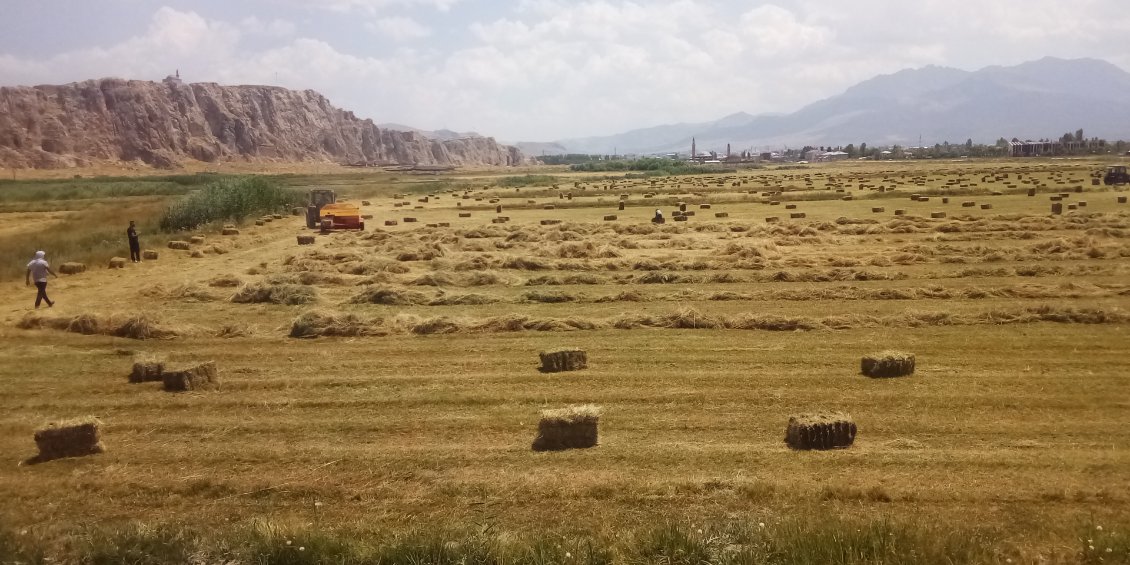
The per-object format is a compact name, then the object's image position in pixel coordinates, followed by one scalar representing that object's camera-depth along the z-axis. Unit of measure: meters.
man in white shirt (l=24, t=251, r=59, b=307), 21.08
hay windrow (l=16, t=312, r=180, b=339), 17.88
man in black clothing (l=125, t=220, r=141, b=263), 29.38
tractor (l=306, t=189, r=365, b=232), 41.72
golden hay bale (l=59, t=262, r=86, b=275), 26.81
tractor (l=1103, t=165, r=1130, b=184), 57.11
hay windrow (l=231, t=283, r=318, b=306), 21.34
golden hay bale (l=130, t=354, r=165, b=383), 13.96
